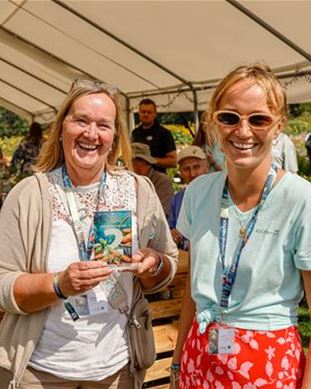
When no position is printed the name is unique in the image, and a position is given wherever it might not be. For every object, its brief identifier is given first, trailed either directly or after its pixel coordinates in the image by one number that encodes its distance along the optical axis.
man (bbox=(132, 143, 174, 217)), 4.91
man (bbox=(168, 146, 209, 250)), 4.48
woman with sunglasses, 1.41
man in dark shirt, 6.52
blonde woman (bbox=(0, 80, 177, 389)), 1.66
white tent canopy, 5.29
